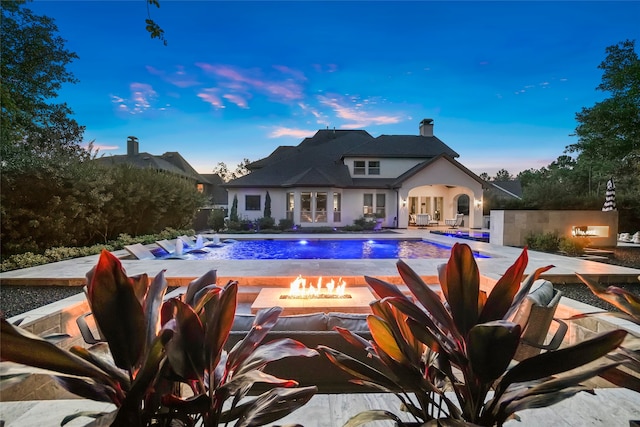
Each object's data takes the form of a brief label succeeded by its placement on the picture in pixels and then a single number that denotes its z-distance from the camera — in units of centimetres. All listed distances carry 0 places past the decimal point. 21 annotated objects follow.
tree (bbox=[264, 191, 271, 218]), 2111
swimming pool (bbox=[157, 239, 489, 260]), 1201
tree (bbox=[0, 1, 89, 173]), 1029
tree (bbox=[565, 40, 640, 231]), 1120
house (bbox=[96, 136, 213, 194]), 3001
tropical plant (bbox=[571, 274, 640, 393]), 113
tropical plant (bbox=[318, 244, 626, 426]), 93
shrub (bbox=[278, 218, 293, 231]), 1980
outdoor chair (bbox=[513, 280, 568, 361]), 124
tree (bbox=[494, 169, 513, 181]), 6696
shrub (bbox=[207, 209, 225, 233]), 2005
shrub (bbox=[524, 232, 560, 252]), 1123
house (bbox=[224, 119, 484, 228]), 2123
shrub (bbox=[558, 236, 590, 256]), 1048
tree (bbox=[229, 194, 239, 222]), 2060
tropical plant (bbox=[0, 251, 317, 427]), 88
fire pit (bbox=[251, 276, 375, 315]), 481
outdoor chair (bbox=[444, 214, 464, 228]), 2206
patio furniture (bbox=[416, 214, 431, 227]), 2255
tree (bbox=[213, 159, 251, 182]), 5382
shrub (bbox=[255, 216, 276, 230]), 1995
